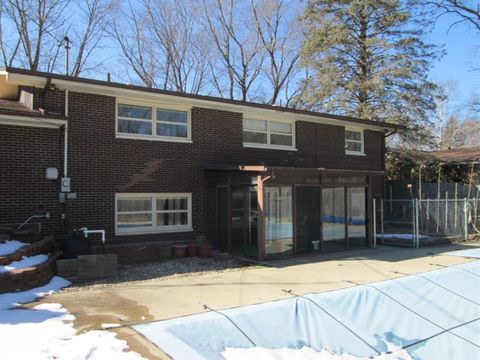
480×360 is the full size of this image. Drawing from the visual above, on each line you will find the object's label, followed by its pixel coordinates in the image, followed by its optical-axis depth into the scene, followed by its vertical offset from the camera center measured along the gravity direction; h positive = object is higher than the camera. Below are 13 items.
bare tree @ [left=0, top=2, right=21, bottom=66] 24.00 +8.20
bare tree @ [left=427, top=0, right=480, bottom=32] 21.53 +9.59
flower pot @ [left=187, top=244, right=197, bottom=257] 11.71 -1.39
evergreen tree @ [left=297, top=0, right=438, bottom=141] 24.42 +7.84
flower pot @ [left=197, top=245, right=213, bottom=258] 11.64 -1.41
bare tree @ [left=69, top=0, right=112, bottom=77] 25.92 +9.31
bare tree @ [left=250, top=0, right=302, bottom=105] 31.78 +10.68
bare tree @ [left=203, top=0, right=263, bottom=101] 31.38 +10.43
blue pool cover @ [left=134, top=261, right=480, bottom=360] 5.40 -1.83
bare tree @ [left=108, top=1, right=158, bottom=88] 29.89 +9.21
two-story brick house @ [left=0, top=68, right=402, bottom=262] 10.39 +0.67
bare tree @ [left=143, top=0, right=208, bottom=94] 30.30 +10.40
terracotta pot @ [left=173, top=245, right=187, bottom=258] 11.60 -1.40
